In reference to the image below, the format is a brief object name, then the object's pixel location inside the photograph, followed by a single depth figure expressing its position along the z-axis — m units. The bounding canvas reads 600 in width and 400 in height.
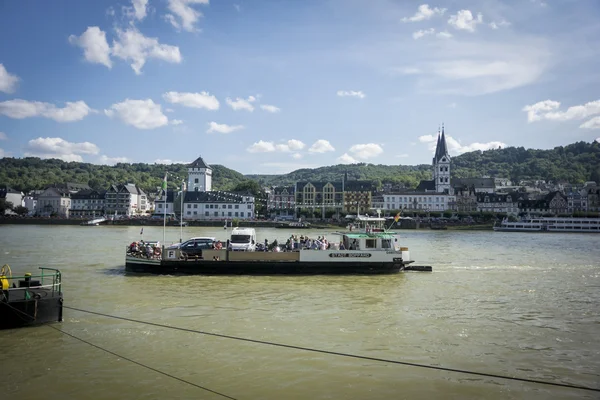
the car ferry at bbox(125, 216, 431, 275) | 30.02
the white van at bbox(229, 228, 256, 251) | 32.38
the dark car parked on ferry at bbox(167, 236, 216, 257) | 30.69
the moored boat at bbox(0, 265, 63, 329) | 15.82
